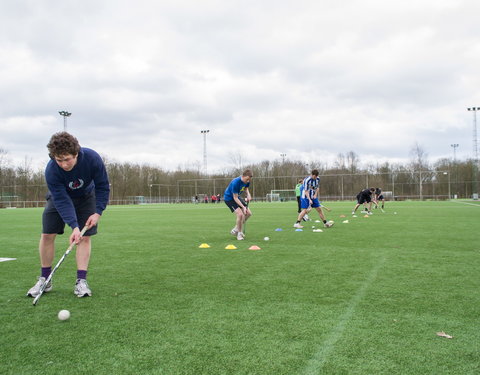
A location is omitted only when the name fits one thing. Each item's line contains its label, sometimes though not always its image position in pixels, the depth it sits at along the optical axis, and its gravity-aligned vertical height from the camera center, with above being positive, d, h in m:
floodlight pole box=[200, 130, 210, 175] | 67.88 +8.99
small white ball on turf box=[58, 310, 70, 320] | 3.64 -1.16
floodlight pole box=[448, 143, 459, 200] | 60.24 +2.66
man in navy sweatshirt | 4.09 -0.07
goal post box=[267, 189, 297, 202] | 62.84 -1.34
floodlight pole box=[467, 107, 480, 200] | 51.92 +6.12
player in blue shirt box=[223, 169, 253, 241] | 9.92 -0.28
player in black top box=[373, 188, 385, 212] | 26.50 -0.65
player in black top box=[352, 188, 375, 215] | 20.97 -0.58
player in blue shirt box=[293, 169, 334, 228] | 13.14 -0.29
